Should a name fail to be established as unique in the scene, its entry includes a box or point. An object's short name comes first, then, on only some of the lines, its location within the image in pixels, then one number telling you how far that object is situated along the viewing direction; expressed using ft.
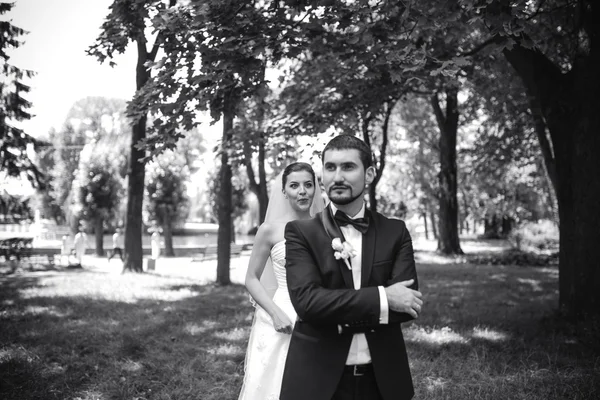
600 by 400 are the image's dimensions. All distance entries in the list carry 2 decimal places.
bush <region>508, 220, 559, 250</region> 77.56
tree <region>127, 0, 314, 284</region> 18.38
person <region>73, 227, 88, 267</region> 76.38
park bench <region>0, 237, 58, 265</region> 79.86
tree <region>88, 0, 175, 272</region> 20.38
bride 12.67
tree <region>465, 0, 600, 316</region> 23.94
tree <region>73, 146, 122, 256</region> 102.37
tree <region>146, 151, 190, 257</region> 108.27
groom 7.36
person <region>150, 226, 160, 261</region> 83.97
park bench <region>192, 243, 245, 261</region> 89.30
